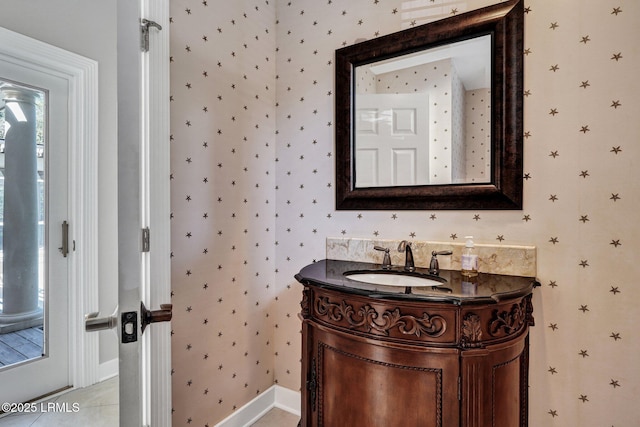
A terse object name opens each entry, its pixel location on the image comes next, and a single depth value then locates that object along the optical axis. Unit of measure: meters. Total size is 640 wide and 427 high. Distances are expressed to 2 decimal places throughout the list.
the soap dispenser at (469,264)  1.29
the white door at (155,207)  1.32
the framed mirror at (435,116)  1.37
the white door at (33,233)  1.16
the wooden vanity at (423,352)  1.02
